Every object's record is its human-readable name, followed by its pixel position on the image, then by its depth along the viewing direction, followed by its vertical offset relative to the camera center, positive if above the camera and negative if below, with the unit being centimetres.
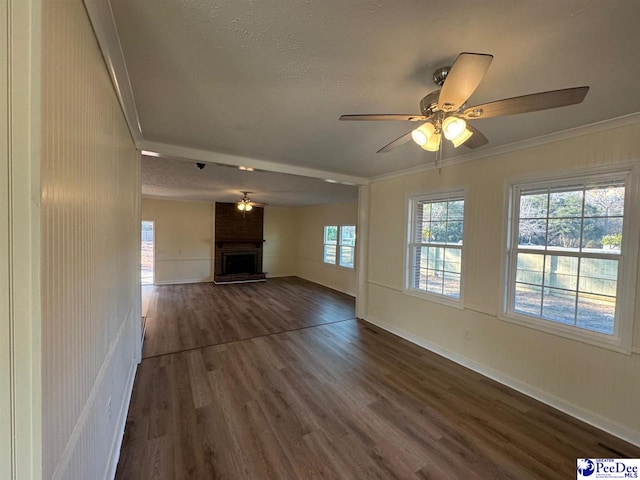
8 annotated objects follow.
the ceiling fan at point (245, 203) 626 +66
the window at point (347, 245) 679 -30
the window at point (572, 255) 215 -14
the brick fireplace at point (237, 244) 770 -41
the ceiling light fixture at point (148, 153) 283 +81
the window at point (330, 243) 736 -28
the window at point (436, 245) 332 -13
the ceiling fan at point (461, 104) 117 +69
